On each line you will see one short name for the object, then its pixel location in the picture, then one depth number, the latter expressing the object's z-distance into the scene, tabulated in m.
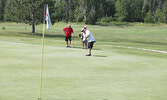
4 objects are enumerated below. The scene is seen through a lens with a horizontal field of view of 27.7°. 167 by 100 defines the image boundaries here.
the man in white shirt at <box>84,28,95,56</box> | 21.45
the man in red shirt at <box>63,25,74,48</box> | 28.55
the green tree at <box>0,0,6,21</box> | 138.02
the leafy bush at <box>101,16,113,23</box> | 118.53
